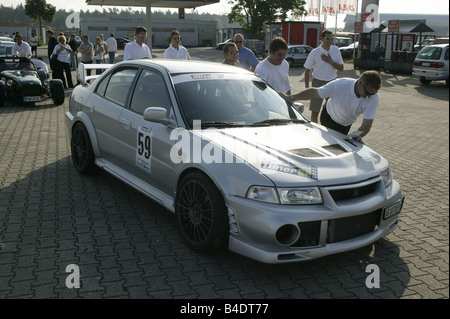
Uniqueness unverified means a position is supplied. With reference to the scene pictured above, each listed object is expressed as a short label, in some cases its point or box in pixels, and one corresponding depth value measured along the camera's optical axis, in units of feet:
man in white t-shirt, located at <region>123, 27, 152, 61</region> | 32.22
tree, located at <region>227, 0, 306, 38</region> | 193.36
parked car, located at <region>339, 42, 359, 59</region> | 131.46
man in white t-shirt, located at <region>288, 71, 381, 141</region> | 16.05
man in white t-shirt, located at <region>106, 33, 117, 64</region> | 72.54
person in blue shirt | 29.01
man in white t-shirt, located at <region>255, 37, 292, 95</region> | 22.18
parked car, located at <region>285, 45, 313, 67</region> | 101.60
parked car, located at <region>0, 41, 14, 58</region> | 49.32
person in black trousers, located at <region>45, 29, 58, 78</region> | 50.21
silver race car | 11.22
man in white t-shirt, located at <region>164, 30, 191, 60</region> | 31.99
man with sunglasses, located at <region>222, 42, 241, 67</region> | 25.27
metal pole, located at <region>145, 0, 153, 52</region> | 75.54
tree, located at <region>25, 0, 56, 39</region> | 162.40
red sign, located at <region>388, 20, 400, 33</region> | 80.94
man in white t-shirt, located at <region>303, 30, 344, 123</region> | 29.48
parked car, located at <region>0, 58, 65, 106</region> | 39.19
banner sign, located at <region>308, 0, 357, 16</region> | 119.85
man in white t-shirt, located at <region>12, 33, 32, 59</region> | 46.27
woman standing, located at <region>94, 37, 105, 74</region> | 59.98
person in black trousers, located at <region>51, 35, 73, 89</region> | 46.85
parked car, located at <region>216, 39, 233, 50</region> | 192.07
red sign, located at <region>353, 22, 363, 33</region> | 92.41
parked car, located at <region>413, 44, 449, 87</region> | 59.88
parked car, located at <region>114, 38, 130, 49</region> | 189.96
